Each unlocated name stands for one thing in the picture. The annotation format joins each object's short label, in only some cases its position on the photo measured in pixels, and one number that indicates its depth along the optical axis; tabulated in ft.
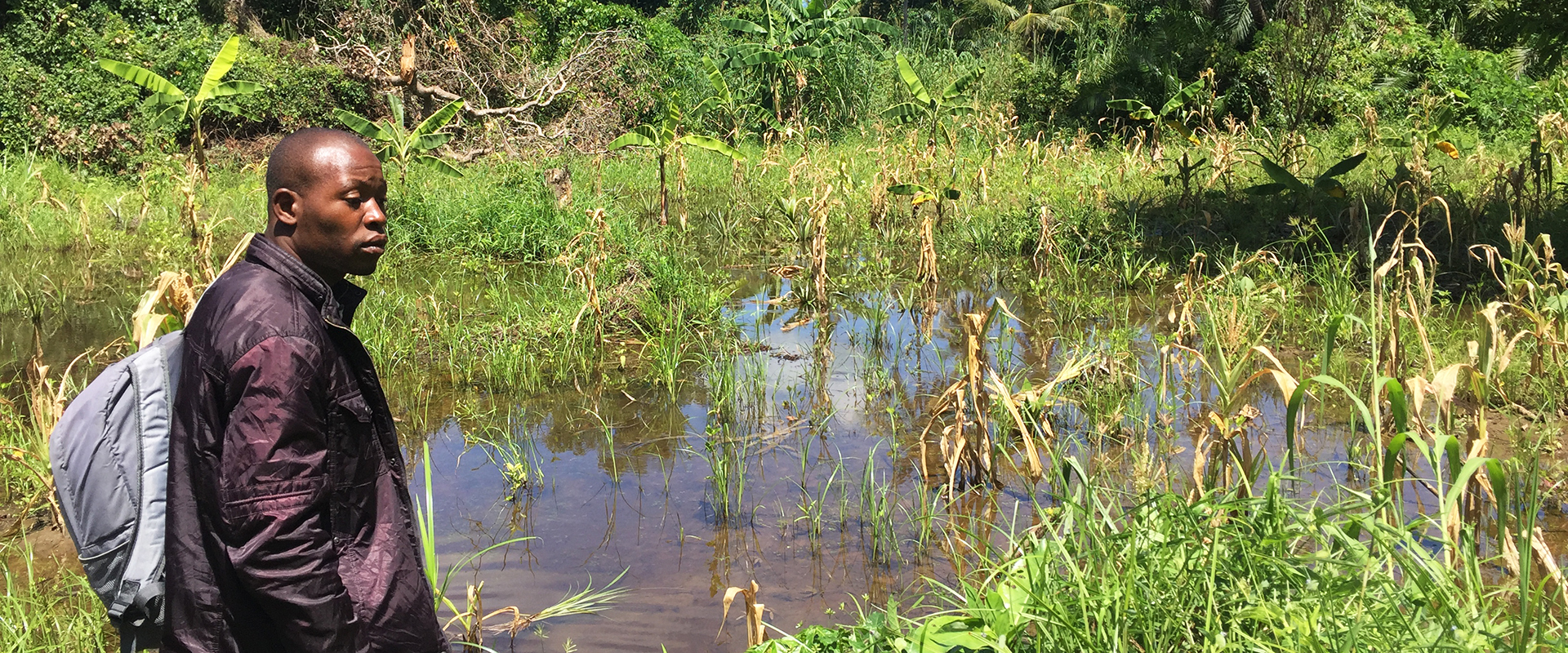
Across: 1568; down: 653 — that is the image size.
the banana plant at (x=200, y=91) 28.71
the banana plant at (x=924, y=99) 36.29
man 5.97
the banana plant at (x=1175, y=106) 30.58
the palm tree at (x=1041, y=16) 68.31
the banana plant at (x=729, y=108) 42.78
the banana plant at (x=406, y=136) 31.27
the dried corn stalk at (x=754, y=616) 9.98
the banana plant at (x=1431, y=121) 29.09
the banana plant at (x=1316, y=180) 24.90
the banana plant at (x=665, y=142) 33.09
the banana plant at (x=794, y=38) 48.65
